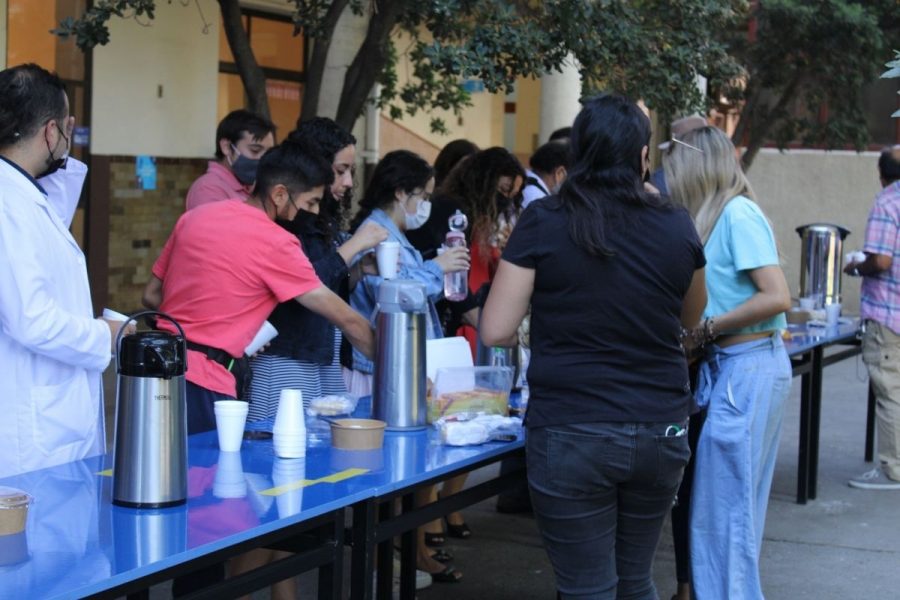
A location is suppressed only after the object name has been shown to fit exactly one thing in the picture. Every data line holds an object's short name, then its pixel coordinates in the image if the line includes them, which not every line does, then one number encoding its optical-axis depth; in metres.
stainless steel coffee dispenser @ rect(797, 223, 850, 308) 7.94
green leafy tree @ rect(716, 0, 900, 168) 12.25
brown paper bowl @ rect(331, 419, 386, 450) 3.86
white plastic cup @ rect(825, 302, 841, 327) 7.71
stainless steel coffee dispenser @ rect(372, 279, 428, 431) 4.19
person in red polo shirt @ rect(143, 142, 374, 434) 4.05
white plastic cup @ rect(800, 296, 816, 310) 7.71
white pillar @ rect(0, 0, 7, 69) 9.41
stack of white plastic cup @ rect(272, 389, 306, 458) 3.70
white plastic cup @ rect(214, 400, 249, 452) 3.68
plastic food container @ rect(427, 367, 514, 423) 4.35
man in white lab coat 3.39
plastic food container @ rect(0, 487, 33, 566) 2.67
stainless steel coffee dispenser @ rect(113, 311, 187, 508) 3.03
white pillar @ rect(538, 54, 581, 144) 12.18
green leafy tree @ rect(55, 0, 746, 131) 6.82
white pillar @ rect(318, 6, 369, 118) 10.20
